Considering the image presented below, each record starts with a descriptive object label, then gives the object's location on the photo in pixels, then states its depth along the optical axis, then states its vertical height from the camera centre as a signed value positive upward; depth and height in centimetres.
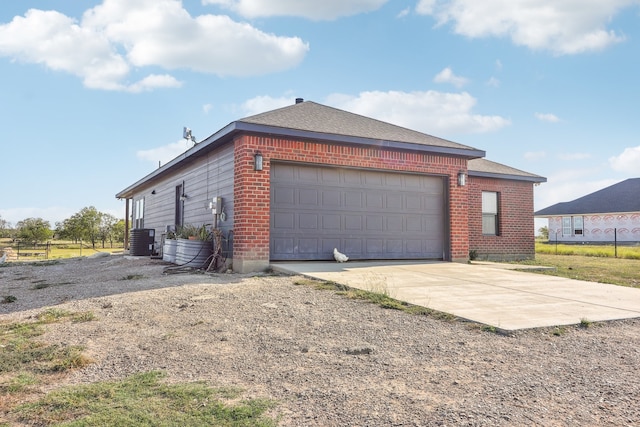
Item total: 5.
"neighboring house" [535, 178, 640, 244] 2994 +87
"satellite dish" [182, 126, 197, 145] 1288 +298
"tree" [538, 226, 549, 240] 4613 -50
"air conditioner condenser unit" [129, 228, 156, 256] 1516 -42
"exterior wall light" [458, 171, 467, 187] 1089 +128
